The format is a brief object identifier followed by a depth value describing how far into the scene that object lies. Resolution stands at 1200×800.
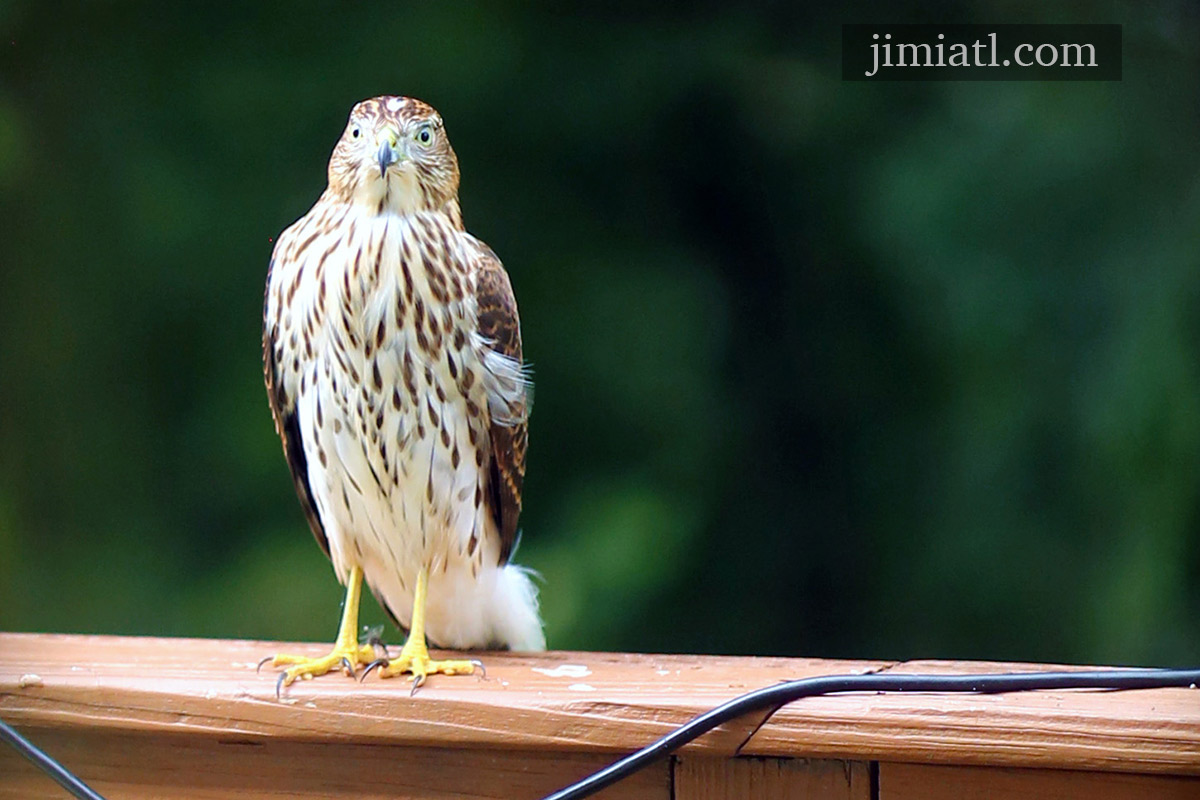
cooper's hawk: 8.83
